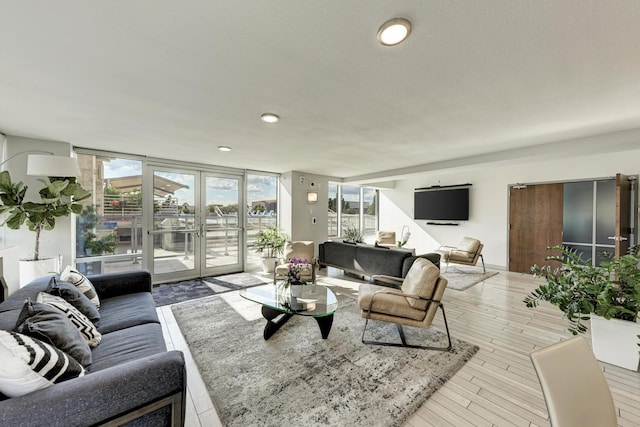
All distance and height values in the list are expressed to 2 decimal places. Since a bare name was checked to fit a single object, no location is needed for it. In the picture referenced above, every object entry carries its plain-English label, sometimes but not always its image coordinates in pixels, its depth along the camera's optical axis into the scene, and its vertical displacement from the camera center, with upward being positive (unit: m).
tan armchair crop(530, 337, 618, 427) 0.87 -0.64
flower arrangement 3.06 -0.78
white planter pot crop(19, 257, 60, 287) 2.69 -0.64
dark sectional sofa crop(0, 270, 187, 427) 0.98 -0.81
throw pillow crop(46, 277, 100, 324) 2.01 -0.70
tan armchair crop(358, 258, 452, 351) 2.54 -0.94
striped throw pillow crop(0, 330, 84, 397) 1.01 -0.67
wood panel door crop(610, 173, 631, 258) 3.54 +0.00
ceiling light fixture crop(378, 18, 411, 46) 1.29 +0.98
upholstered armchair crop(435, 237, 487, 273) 5.45 -0.90
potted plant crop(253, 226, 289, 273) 5.57 -0.74
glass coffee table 2.60 -1.01
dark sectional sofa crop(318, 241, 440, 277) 4.27 -0.87
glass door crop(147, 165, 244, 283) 4.75 -0.25
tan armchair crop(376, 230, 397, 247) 7.12 -0.72
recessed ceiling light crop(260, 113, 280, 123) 2.54 +0.99
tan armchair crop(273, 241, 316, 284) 4.99 -0.78
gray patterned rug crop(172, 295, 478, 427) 1.74 -1.37
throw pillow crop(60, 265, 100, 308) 2.35 -0.68
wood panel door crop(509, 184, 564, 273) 5.22 -0.19
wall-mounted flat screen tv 6.40 +0.24
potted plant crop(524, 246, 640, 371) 2.05 -0.74
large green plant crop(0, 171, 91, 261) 2.69 +0.08
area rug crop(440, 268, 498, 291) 4.66 -1.34
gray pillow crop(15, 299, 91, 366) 1.33 -0.66
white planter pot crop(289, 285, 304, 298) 3.05 -0.99
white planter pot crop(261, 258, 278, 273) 5.54 -1.15
